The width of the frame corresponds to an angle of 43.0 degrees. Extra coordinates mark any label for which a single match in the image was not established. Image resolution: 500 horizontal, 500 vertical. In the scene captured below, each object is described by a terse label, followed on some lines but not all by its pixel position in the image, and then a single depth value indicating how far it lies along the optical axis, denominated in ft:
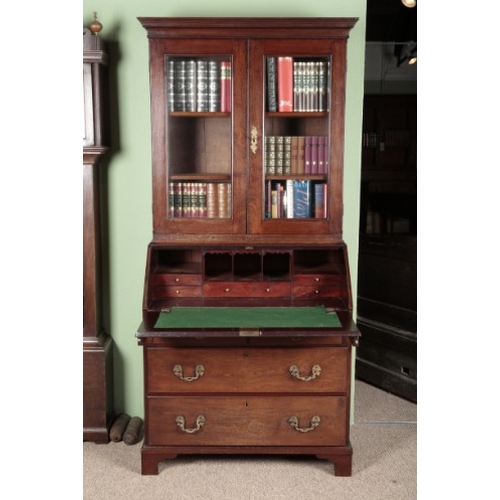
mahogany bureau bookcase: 9.15
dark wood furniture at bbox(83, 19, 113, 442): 9.82
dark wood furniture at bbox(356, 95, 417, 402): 10.80
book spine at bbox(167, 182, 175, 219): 9.66
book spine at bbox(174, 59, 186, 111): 9.37
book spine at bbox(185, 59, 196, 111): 9.37
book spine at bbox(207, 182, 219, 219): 9.68
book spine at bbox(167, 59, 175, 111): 9.36
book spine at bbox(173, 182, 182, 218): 9.68
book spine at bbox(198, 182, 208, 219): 9.68
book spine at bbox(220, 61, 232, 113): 9.35
